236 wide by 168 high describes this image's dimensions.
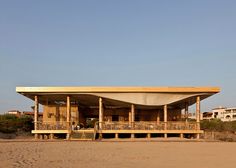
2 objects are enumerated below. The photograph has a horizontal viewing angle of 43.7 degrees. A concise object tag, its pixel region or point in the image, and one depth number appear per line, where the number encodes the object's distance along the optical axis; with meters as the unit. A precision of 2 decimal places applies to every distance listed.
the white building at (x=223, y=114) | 92.06
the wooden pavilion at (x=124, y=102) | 23.38
